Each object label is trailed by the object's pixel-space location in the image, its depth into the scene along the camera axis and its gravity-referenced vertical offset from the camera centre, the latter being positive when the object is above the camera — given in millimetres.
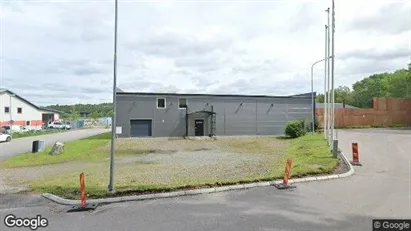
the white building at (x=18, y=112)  52084 +1962
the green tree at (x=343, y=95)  85125 +8581
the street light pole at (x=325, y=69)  21631 +4039
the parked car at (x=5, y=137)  34562 -1699
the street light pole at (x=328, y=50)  19438 +4863
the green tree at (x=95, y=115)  98912 +2559
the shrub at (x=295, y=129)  33281 -480
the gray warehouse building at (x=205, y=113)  36875 +1312
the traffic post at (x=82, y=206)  7968 -2148
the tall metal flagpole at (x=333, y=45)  17503 +4509
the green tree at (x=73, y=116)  84456 +1882
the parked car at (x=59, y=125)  67062 -496
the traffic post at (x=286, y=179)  10011 -1767
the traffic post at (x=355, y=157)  14320 -1467
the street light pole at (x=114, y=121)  9219 +64
